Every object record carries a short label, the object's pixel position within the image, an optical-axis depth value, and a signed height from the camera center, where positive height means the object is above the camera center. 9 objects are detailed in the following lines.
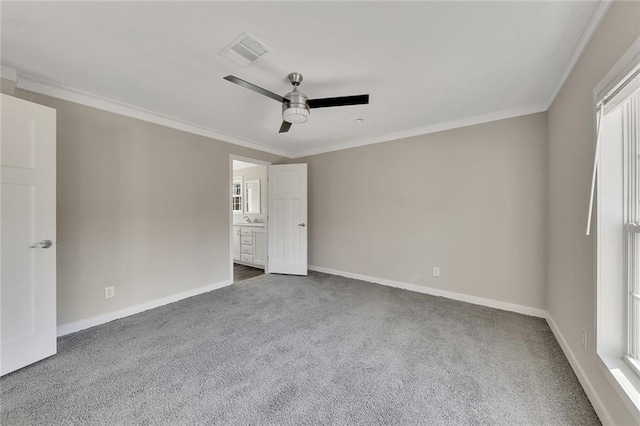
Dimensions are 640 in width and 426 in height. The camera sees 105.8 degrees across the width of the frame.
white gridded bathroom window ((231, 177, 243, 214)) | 5.94 +0.42
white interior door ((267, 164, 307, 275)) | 4.39 -0.13
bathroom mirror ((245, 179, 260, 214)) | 5.61 +0.38
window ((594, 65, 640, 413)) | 1.25 -0.11
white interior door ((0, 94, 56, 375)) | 1.75 -0.17
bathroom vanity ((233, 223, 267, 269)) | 4.95 -0.69
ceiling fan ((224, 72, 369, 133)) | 1.95 +0.92
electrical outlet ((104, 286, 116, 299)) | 2.60 -0.87
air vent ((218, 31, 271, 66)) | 1.66 +1.19
